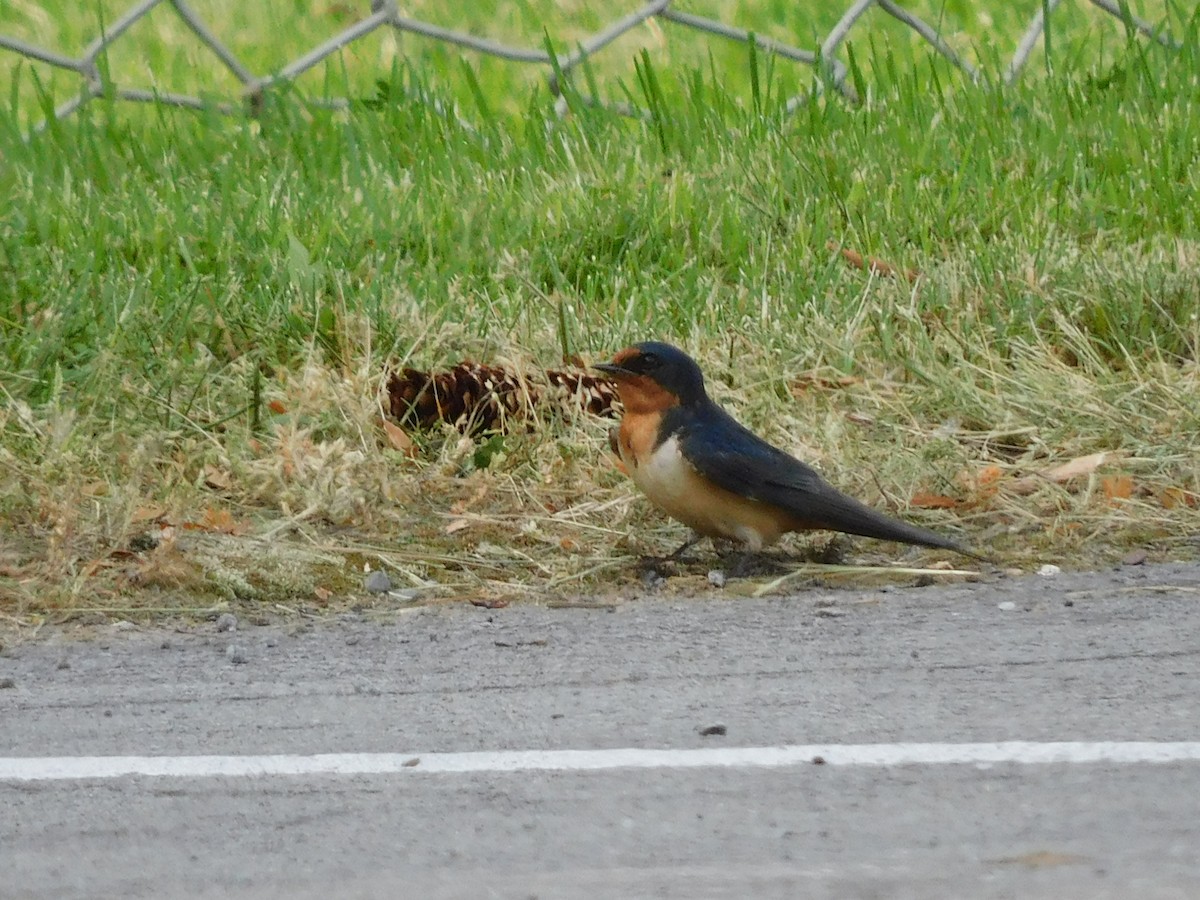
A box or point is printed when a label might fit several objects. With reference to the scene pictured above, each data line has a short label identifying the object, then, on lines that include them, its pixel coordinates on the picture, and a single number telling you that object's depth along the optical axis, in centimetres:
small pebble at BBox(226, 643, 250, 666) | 861
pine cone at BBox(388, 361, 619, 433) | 1177
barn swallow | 977
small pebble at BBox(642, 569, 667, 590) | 982
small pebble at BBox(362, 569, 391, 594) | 979
